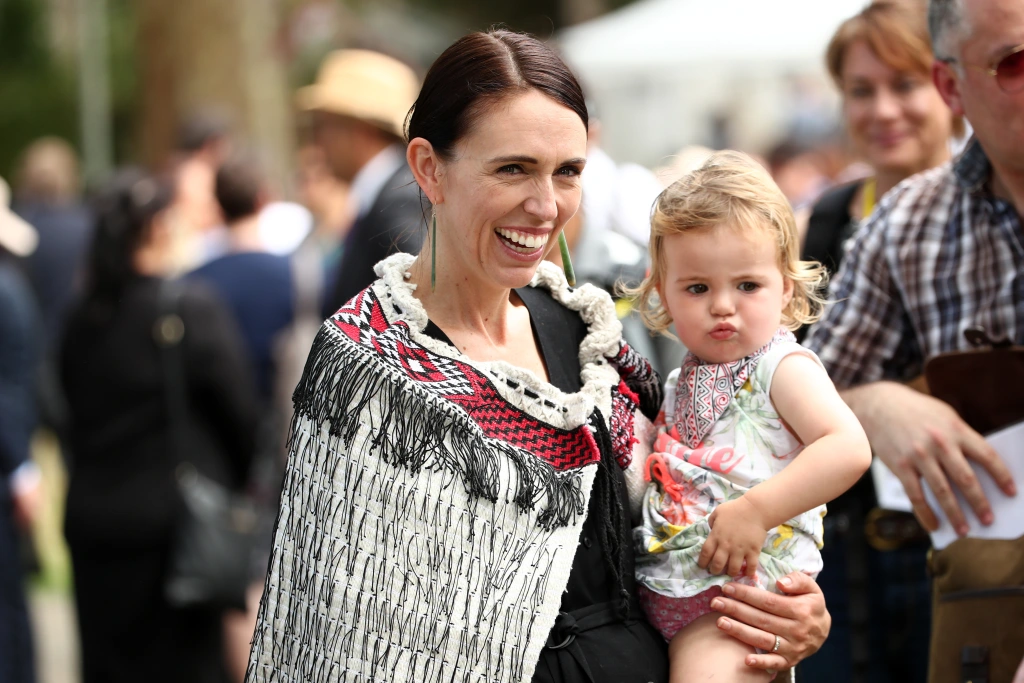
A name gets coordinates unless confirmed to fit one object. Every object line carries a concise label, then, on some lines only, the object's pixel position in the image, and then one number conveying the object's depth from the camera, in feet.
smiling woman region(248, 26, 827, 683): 15.39
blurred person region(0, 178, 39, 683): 36.24
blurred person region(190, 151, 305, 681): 41.83
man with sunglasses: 19.26
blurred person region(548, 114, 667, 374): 25.98
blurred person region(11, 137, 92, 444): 55.21
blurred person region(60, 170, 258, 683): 34.55
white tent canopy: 81.25
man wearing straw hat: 35.47
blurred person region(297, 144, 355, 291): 46.85
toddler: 15.79
